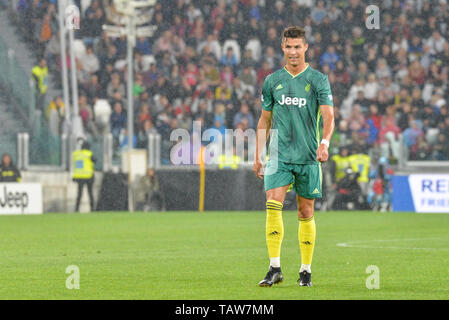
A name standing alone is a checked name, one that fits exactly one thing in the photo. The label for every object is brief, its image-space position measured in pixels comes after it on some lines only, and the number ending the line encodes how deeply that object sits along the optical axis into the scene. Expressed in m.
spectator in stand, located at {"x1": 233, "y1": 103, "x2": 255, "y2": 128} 29.33
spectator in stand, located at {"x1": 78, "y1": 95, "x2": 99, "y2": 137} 29.56
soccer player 9.80
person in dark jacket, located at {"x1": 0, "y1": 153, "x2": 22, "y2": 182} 26.12
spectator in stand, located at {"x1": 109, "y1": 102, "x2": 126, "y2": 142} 29.86
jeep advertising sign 25.94
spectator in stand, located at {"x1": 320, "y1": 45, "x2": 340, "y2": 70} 31.81
